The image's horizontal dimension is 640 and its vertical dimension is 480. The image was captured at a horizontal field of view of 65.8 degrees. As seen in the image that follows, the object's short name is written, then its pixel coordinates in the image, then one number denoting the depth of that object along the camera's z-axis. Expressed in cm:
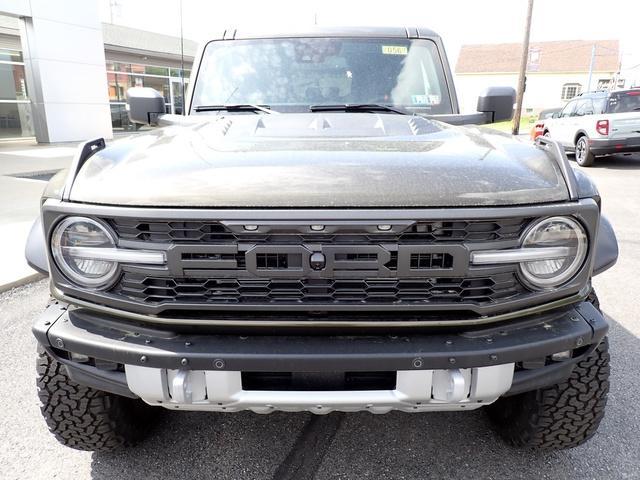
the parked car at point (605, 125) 1077
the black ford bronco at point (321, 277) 156
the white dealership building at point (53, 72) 1261
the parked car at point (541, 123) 1440
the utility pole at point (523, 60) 2089
